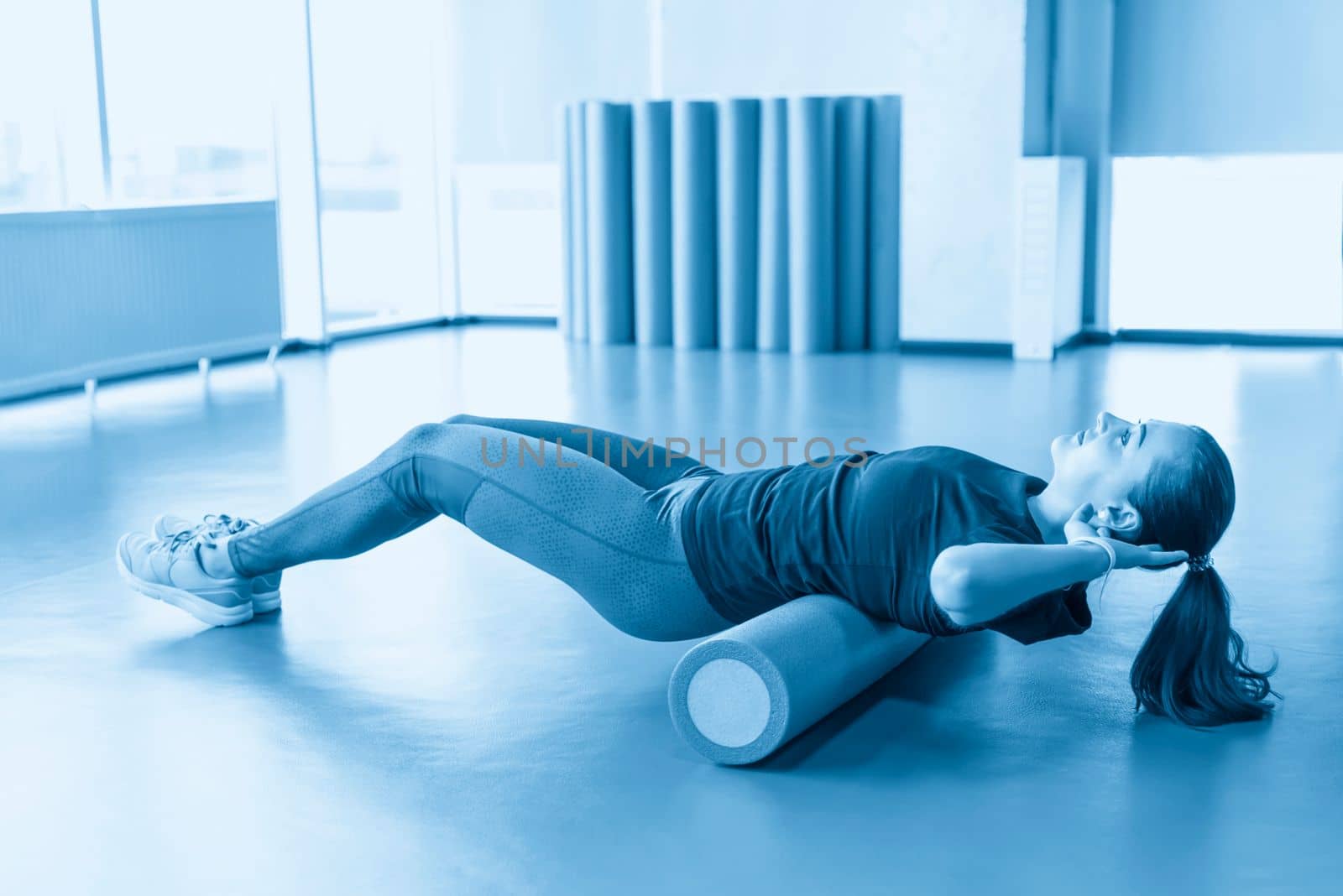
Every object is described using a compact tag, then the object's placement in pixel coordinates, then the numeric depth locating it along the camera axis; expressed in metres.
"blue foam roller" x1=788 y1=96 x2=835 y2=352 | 6.87
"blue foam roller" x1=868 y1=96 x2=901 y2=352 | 7.05
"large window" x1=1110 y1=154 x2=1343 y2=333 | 7.04
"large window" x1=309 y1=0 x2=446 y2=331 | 7.55
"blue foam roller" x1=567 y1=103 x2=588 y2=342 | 7.55
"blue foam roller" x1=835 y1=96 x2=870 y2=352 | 6.98
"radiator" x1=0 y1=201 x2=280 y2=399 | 5.55
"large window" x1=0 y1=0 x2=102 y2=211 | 5.78
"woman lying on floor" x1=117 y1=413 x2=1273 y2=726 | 1.95
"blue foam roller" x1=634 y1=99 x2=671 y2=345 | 7.28
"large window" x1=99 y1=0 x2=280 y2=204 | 6.27
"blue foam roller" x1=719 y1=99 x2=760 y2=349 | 7.02
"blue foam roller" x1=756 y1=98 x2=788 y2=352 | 6.96
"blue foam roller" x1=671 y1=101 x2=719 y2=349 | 7.16
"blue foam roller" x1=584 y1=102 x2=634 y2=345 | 7.39
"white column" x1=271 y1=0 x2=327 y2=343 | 6.98
